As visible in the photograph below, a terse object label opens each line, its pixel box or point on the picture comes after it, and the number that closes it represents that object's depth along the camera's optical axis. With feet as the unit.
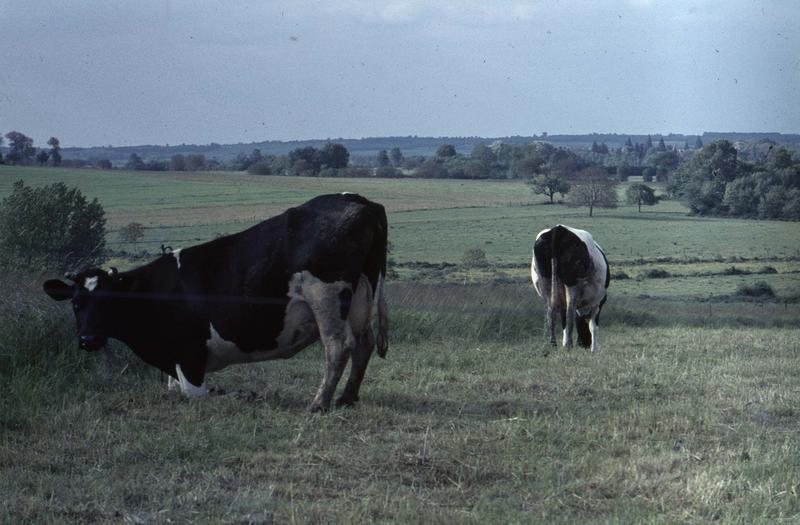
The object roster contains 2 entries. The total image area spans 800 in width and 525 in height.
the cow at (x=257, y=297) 30.76
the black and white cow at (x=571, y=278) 53.57
